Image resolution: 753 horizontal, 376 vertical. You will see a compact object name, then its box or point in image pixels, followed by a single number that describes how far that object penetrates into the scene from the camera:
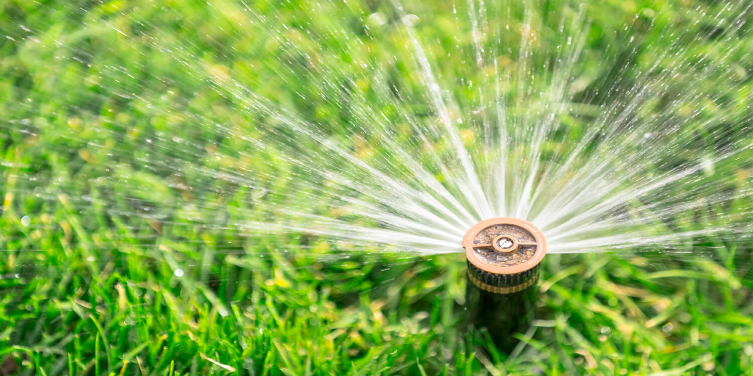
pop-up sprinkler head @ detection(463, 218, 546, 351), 1.87
